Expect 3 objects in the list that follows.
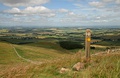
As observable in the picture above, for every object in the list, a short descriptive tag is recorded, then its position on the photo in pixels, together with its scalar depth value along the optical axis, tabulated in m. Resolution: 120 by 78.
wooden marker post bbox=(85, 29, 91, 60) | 5.99
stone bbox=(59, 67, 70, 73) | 4.94
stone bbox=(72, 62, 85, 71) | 5.04
